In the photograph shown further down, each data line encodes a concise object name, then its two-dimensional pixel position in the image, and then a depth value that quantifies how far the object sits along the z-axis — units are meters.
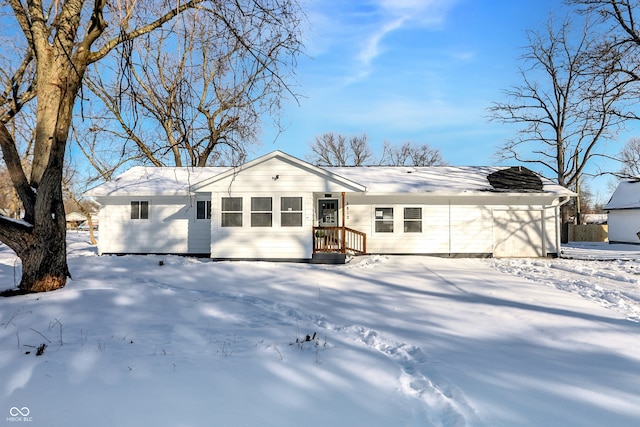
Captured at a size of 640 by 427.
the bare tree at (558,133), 23.76
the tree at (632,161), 13.90
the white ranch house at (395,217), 14.07
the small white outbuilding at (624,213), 23.44
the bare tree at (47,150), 6.24
